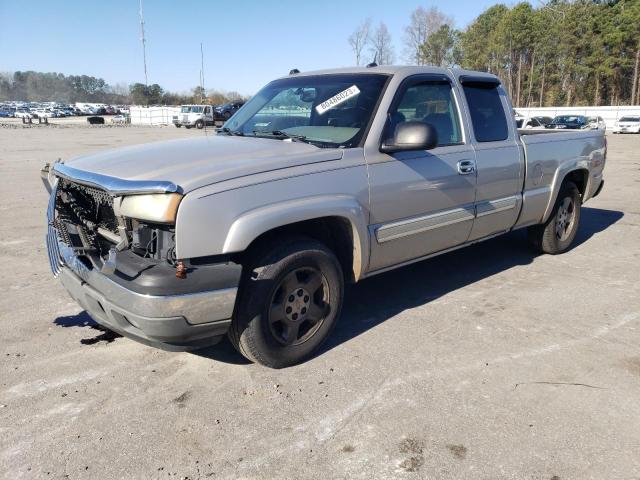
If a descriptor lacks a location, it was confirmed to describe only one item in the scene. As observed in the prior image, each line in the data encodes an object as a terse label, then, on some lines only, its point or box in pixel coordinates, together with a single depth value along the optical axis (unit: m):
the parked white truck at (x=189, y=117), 42.41
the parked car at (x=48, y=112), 74.41
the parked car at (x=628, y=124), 38.03
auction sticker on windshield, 3.91
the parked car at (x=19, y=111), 70.63
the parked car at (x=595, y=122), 32.56
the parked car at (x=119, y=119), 59.31
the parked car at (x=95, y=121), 53.96
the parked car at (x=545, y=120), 37.54
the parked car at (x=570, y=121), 34.75
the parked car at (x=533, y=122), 31.16
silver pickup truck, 2.82
